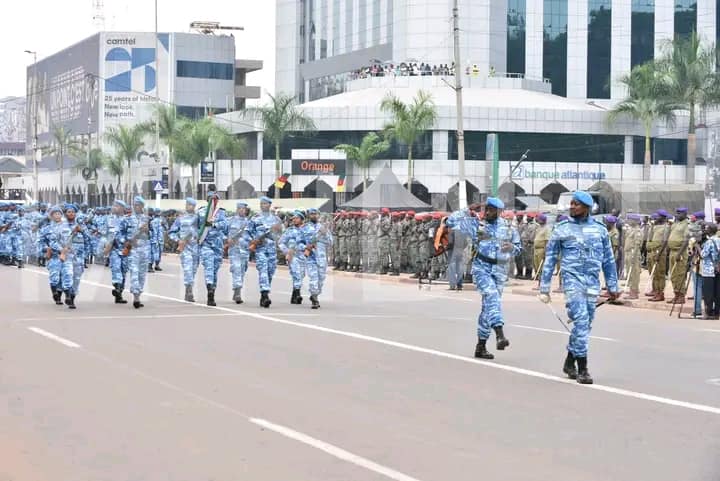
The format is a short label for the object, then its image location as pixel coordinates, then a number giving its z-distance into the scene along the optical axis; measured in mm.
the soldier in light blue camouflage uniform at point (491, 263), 13414
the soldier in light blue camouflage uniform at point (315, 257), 20547
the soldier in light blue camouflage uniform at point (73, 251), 20000
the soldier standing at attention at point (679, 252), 22297
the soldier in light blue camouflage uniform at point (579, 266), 11742
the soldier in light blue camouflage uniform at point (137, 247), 20266
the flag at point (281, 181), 54538
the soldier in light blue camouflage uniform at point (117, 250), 20797
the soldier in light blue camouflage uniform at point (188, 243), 21078
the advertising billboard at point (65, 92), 115000
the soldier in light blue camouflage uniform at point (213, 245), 20812
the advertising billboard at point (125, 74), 111938
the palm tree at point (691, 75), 59844
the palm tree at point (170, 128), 71062
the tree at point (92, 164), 88562
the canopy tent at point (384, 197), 42500
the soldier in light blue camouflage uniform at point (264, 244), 20500
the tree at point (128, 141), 81312
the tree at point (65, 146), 97812
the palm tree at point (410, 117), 59781
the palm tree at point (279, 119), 65512
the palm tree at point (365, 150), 64438
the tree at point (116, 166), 85500
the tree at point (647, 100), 62250
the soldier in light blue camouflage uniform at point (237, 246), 21172
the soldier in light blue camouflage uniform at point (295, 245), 20672
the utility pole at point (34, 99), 136500
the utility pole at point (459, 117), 34750
